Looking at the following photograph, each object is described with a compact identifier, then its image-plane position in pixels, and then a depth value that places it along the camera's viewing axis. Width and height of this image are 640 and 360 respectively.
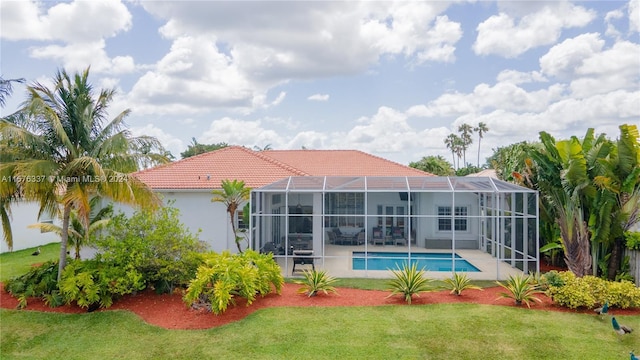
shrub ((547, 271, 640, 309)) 10.23
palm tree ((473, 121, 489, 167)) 74.75
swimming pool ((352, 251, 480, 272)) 16.55
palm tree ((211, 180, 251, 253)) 15.80
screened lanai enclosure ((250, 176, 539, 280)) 14.98
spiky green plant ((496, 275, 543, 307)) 10.63
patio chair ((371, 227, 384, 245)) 21.74
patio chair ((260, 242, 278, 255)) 15.77
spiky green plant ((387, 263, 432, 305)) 11.23
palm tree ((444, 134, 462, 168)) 76.19
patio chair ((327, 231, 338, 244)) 22.11
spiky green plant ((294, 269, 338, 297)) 11.67
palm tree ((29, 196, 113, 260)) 14.67
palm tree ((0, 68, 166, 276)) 10.98
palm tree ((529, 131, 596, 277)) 12.35
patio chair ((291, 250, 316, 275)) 14.62
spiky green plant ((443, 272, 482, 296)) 11.60
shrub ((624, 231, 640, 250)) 12.10
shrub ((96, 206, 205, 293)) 11.46
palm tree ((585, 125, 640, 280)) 11.84
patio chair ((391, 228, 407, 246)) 21.77
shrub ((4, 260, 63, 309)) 11.70
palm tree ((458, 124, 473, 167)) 75.75
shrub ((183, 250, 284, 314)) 10.17
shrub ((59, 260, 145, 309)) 11.00
